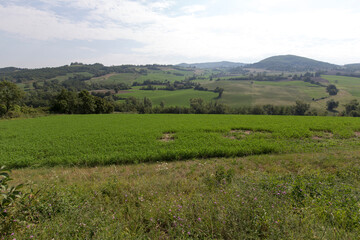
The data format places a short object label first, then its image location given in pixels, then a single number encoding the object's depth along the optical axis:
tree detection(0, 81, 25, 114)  41.12
